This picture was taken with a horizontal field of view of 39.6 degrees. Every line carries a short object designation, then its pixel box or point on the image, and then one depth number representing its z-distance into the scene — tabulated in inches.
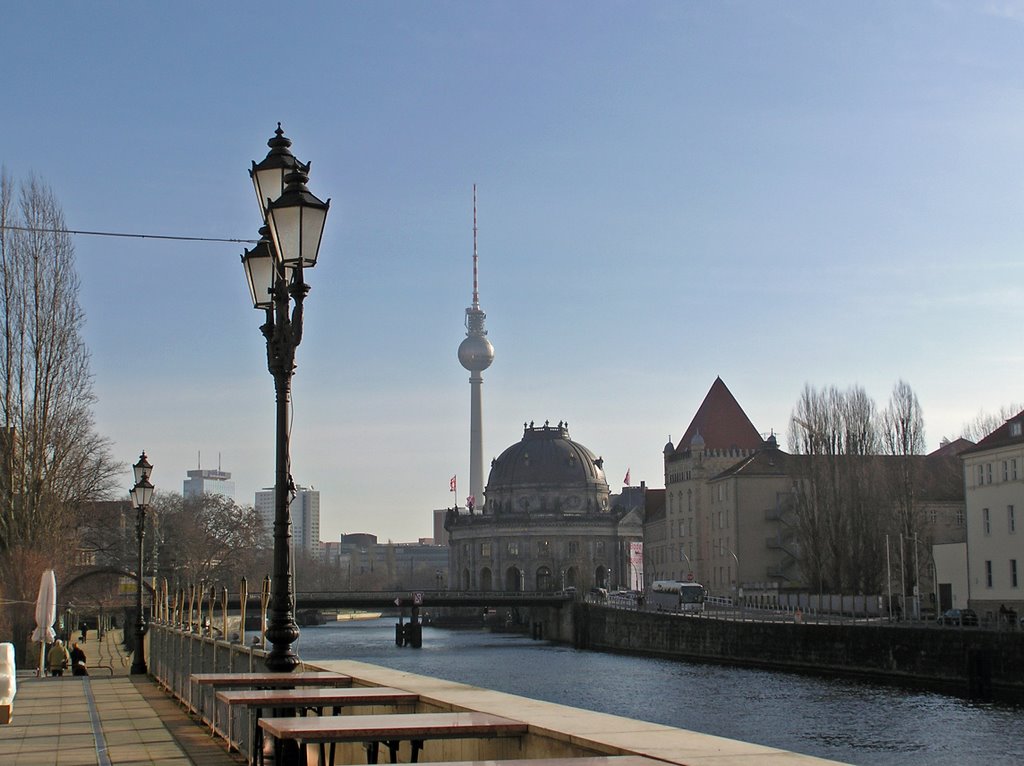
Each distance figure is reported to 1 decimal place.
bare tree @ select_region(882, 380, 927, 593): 3043.8
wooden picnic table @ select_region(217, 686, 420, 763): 459.8
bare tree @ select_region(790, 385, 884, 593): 3090.6
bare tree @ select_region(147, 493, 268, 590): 4333.2
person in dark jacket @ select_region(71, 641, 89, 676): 1299.2
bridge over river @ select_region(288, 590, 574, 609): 4328.5
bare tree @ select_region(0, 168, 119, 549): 1863.9
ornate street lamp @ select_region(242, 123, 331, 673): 530.3
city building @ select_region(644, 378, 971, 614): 3169.3
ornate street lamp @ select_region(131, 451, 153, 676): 1233.8
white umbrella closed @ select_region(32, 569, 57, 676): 1341.0
